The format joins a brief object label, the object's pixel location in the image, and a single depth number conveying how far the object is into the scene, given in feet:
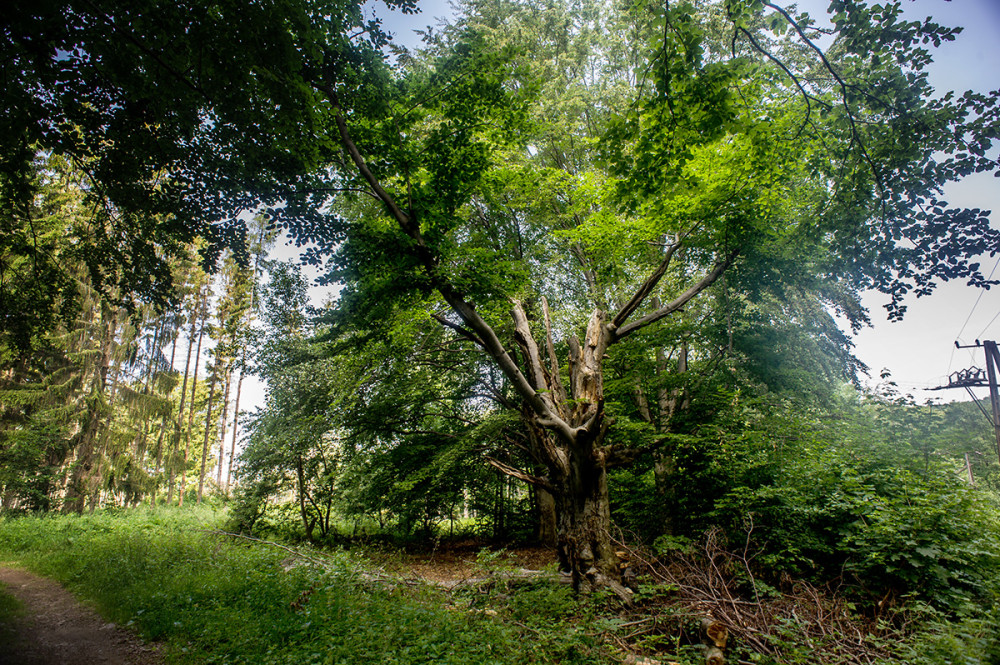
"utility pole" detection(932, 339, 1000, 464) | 43.42
